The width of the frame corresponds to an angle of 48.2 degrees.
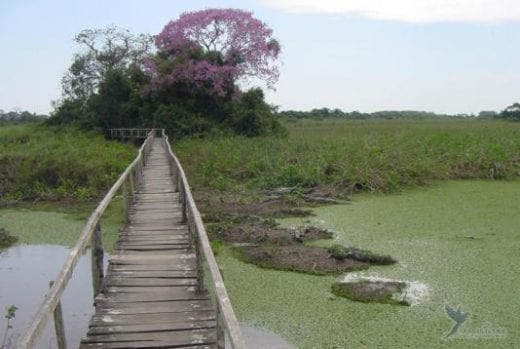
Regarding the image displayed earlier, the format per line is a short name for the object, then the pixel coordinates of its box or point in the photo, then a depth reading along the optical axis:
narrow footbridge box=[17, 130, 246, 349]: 3.55
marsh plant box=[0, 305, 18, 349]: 5.30
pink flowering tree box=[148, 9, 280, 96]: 23.47
